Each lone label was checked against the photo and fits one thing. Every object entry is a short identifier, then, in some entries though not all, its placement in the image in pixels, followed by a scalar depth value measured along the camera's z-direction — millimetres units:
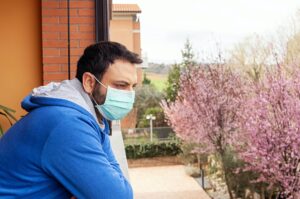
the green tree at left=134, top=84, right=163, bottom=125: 14023
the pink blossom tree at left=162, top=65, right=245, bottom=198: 8258
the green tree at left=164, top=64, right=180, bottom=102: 13461
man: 898
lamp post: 13231
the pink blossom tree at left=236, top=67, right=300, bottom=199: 6191
